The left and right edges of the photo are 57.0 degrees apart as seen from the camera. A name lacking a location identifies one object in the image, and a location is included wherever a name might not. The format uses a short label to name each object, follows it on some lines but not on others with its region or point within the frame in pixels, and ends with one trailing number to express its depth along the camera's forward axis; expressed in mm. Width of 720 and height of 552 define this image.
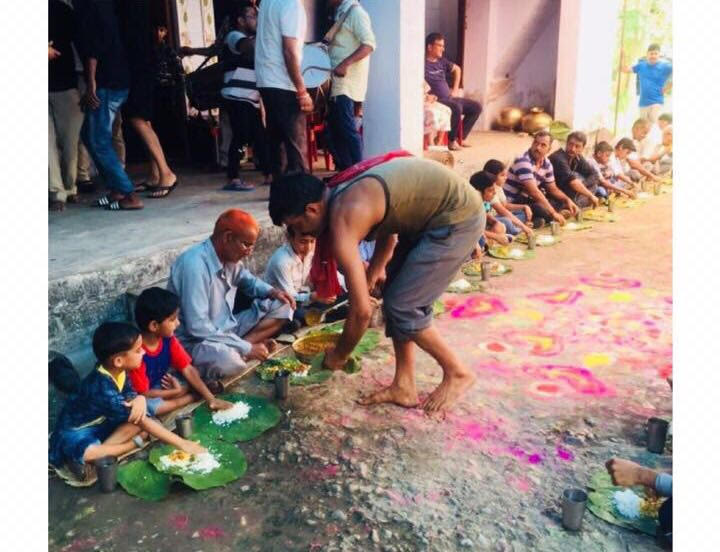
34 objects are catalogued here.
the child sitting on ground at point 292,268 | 4238
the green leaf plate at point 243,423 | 3141
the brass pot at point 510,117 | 10805
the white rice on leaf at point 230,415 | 3248
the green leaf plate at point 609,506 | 2447
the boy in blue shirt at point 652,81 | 10672
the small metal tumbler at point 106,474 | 2715
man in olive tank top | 2865
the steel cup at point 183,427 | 3088
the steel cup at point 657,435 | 2889
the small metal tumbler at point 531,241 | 6266
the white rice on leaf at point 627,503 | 2490
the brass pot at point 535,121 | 10445
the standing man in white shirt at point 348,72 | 5855
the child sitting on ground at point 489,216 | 5941
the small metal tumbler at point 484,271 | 5430
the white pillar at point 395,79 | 6508
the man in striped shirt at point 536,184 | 6926
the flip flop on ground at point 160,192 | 5691
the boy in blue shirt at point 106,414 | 2816
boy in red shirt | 3158
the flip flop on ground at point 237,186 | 6090
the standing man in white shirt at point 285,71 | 5043
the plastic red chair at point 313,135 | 7094
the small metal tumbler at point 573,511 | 2414
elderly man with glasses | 3594
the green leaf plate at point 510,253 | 6047
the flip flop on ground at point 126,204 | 5188
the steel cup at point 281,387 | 3465
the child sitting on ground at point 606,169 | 8094
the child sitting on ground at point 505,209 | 6074
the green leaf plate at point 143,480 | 2711
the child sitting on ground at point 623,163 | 8703
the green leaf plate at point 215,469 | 2754
